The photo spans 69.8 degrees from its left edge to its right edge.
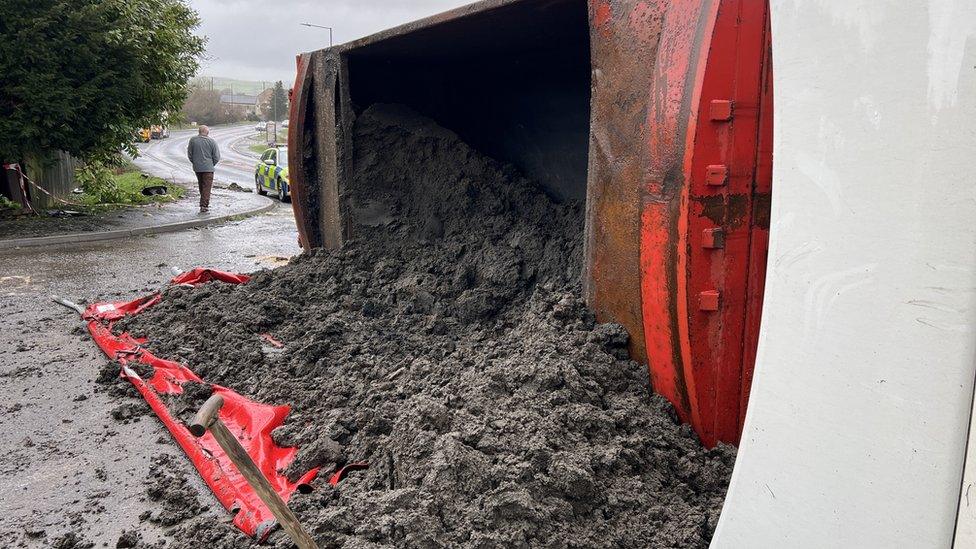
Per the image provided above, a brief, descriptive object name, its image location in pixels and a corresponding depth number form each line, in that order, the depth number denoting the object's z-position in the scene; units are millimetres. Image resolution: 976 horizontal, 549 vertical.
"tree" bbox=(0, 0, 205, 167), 10000
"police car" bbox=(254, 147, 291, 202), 18031
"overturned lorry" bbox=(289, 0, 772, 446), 2438
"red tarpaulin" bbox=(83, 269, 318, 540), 2965
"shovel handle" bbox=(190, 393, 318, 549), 1782
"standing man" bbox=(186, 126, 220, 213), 14000
